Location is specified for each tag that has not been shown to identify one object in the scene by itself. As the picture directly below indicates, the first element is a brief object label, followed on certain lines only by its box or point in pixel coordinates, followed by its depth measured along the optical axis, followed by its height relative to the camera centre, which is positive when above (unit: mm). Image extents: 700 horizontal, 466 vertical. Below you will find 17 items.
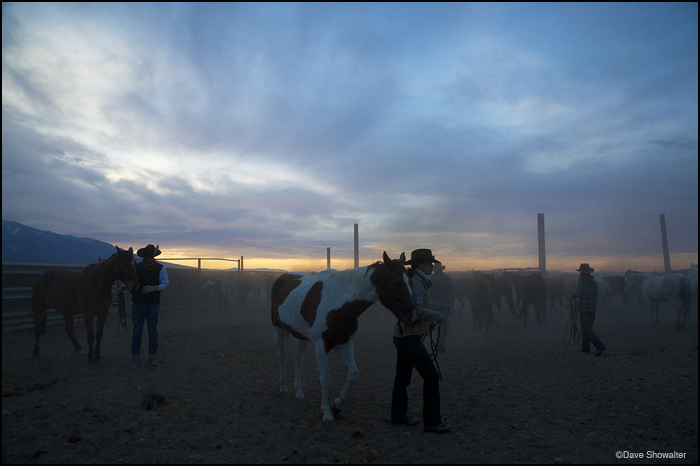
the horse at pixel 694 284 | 12438 -1559
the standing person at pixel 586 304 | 8094 -1464
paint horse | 3934 -763
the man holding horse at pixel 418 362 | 3846 -1344
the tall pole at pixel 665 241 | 25539 -4
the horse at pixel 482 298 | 12830 -2121
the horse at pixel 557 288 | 17995 -2465
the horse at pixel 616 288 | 17047 -2313
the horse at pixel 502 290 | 14922 -2066
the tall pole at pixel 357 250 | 24438 -451
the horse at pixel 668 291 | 11984 -1834
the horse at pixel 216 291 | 20625 -2870
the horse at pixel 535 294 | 13773 -2087
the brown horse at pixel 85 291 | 6379 -909
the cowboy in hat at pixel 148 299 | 6418 -1006
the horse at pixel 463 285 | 18528 -2343
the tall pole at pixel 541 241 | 22656 +34
